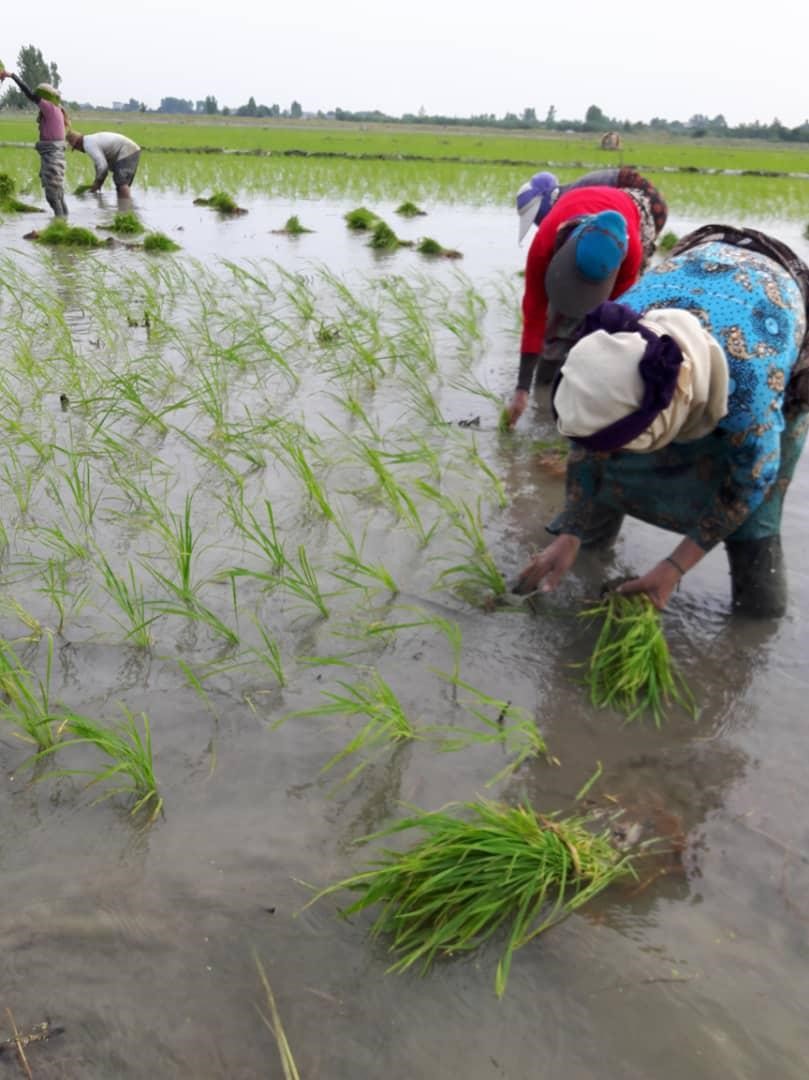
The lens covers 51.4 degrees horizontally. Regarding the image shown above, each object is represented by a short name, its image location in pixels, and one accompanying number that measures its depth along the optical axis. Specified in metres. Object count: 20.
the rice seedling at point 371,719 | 1.67
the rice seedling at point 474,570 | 2.31
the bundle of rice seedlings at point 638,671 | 1.92
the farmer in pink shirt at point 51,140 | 8.54
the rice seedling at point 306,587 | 2.14
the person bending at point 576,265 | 2.66
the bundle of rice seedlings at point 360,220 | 9.20
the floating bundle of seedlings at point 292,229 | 8.55
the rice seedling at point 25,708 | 1.64
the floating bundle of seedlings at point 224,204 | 9.91
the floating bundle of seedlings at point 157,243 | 7.18
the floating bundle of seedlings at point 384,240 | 7.98
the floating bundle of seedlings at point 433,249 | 7.64
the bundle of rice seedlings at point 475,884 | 1.32
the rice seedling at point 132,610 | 1.97
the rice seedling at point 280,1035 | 1.11
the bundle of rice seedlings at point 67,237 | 7.17
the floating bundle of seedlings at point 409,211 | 10.80
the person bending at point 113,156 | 10.12
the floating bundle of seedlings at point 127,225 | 8.13
